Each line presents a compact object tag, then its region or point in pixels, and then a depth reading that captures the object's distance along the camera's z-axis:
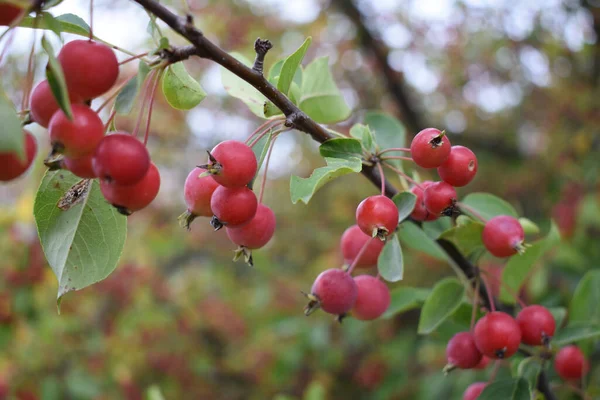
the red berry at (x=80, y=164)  0.26
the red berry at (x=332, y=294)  0.30
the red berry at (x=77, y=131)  0.25
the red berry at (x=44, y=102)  0.26
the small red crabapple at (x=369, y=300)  0.31
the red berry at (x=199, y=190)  0.29
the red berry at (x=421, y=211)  0.31
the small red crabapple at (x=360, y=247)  0.32
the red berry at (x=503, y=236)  0.30
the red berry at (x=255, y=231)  0.29
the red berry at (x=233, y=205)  0.28
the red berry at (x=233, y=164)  0.27
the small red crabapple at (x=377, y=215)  0.28
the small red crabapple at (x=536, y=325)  0.31
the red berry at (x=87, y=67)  0.26
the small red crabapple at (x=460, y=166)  0.29
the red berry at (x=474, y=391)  0.33
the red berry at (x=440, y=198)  0.29
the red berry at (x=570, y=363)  0.35
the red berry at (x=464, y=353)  0.31
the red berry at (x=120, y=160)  0.26
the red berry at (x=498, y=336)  0.30
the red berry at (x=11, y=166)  0.25
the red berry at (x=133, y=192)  0.26
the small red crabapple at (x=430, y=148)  0.29
